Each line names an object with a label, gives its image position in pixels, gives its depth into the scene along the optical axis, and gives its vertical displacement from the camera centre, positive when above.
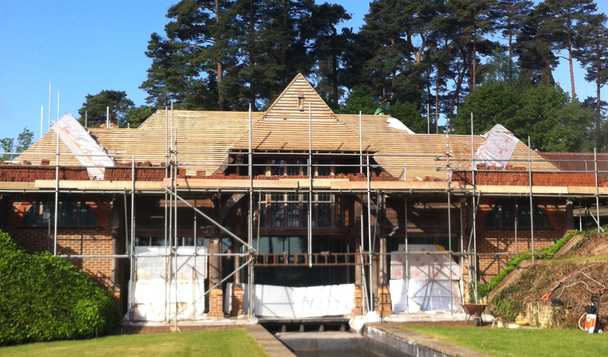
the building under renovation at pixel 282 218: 22.42 +0.09
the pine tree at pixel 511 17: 58.41 +14.70
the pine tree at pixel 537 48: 59.69 +12.77
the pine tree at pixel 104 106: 63.88 +9.49
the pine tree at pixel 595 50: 60.03 +12.93
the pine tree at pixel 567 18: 59.19 +14.96
